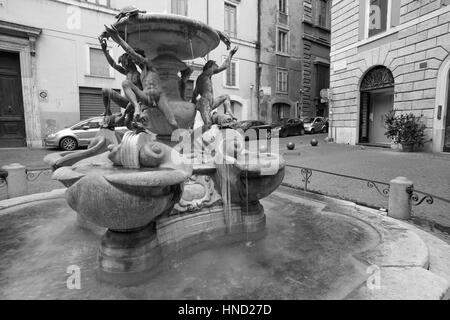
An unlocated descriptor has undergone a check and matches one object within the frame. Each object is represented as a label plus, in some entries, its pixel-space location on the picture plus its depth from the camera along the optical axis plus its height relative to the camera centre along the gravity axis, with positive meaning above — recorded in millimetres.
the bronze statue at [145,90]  3400 +497
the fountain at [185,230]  2186 -1061
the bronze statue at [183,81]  4195 +727
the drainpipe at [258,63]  23281 +5312
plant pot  11258 -595
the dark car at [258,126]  17570 +375
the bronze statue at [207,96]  3889 +481
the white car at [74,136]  12352 -98
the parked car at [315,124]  23188 +600
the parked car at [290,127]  20272 +349
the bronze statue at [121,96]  3739 +514
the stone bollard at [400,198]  3939 -887
